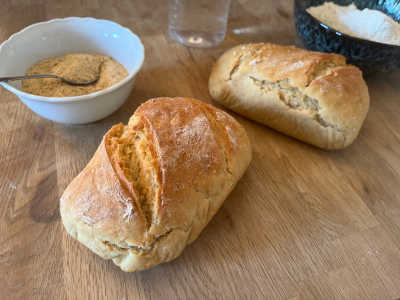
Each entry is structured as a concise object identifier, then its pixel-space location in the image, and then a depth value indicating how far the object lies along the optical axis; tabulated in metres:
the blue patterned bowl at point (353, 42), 0.40
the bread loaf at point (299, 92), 0.35
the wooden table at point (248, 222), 0.27
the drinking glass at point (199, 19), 0.50
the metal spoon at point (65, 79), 0.34
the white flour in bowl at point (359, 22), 0.42
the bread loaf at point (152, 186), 0.25
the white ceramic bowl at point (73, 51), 0.32
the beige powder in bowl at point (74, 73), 0.35
